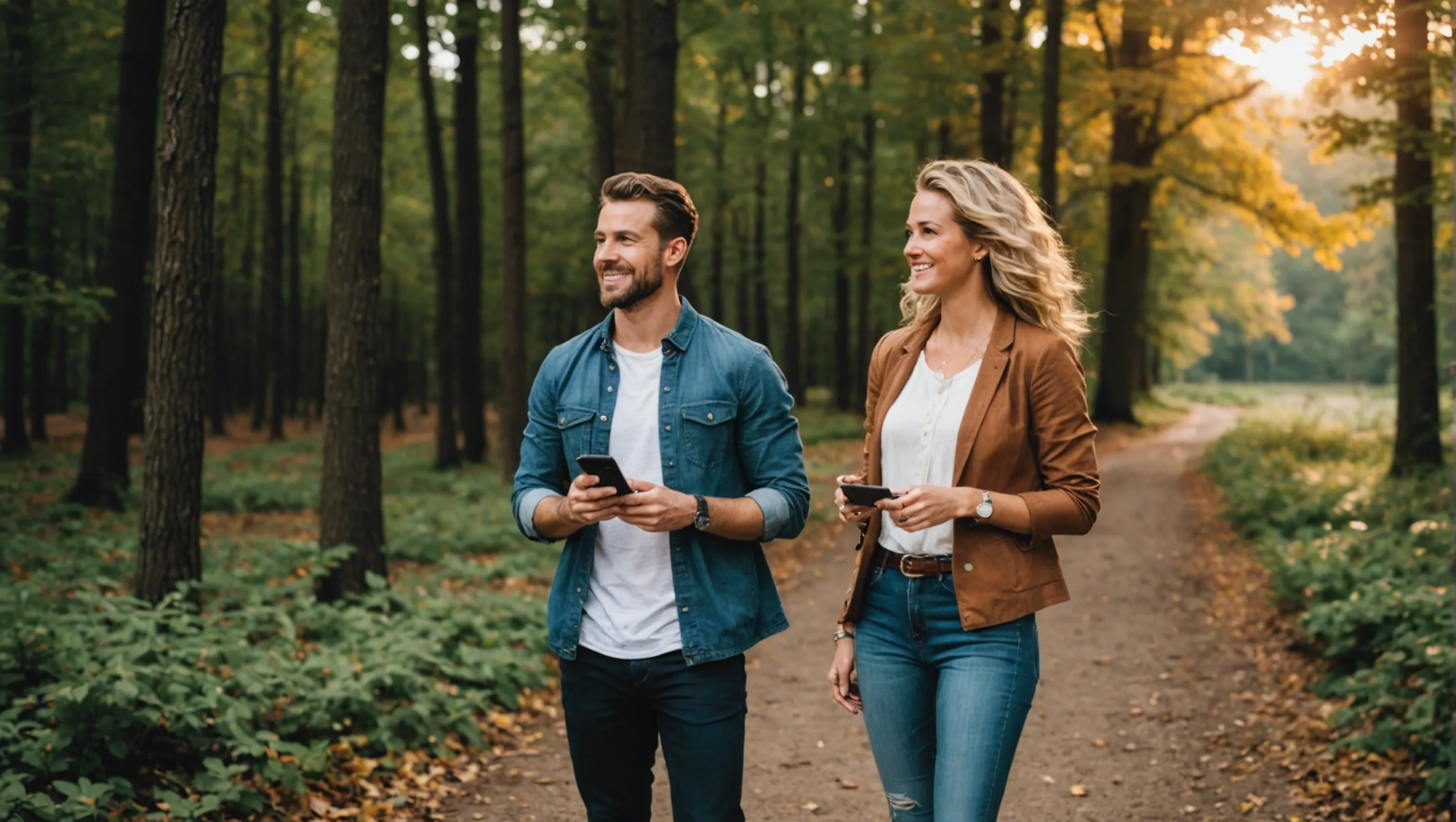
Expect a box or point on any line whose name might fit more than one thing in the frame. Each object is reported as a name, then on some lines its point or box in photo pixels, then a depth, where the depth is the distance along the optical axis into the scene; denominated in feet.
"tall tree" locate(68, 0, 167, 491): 40.78
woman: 9.47
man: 9.78
